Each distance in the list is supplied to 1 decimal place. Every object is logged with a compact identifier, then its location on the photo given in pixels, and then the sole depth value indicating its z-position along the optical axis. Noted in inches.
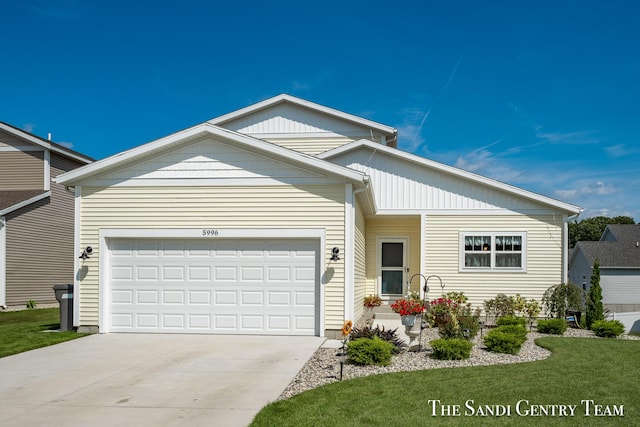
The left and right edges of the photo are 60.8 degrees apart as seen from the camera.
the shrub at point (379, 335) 383.2
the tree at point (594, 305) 616.1
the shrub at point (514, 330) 438.1
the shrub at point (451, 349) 362.9
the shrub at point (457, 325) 411.5
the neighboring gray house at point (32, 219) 761.0
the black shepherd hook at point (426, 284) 584.1
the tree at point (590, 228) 2963.8
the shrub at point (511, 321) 509.4
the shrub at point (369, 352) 338.6
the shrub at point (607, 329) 523.5
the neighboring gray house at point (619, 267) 1348.4
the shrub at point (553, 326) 522.6
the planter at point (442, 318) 427.5
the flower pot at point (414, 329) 397.1
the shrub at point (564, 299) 589.6
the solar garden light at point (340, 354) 355.7
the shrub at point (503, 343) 390.6
